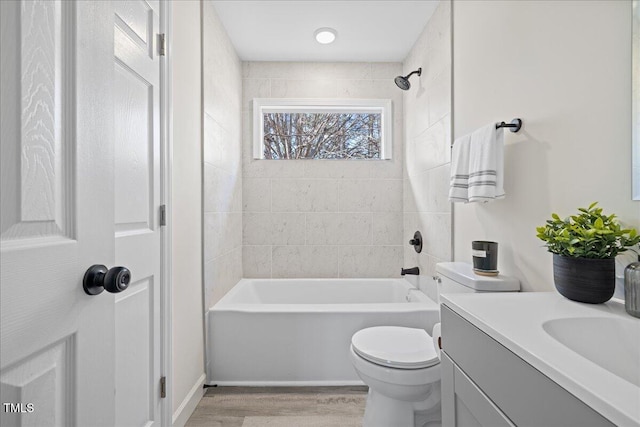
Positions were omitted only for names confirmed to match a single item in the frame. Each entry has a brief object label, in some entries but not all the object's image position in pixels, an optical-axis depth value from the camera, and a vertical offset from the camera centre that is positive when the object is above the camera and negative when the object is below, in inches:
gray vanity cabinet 19.9 -13.5
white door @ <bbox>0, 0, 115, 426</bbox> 19.8 +0.4
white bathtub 79.4 -31.7
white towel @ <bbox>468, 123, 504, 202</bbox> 52.6 +8.0
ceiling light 96.4 +55.9
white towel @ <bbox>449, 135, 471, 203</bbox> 60.9 +8.4
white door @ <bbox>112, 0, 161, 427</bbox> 44.8 +1.3
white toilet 53.2 -26.4
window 118.7 +31.4
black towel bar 51.5 +14.8
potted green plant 32.7 -4.1
